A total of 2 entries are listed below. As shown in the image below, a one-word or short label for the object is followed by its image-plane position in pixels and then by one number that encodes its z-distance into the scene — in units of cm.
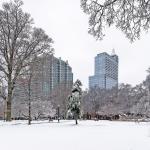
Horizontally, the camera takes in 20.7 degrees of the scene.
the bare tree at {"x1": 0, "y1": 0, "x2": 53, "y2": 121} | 4097
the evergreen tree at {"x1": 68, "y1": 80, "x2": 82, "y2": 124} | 3853
